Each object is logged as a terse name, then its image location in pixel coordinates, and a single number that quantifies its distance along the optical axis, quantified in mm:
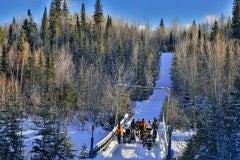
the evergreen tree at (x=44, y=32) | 82838
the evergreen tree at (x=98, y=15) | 93188
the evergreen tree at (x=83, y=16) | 94300
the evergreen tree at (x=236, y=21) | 74438
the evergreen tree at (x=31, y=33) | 82300
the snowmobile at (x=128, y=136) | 24953
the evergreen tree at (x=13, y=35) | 83125
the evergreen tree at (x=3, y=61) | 63812
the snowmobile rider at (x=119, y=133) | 25016
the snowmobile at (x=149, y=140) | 23406
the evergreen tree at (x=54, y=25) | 85994
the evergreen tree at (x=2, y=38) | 73988
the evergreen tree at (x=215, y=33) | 70662
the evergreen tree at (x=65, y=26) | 87125
